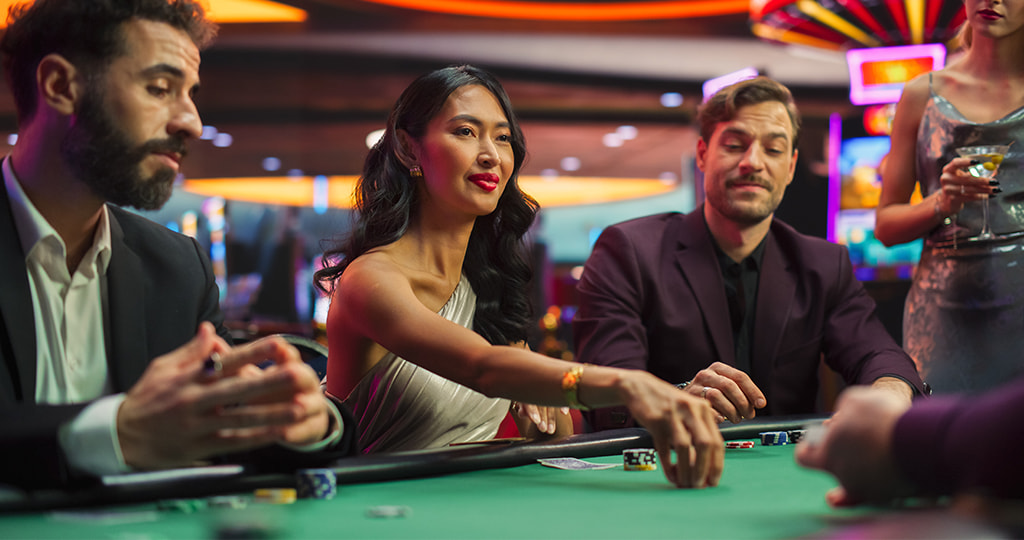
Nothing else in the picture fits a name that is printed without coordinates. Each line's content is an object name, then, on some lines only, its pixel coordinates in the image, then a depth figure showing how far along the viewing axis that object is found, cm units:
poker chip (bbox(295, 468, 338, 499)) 138
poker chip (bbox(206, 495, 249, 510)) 125
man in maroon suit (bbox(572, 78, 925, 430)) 290
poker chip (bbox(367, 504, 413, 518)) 124
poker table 114
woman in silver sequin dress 263
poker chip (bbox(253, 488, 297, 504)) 133
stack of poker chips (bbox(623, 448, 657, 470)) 171
